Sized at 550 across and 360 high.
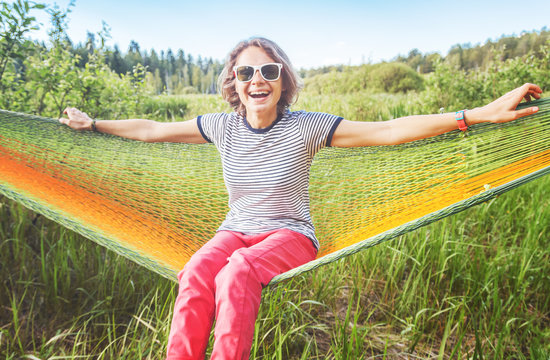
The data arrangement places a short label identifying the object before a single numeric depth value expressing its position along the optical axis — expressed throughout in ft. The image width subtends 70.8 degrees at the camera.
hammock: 4.56
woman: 3.76
